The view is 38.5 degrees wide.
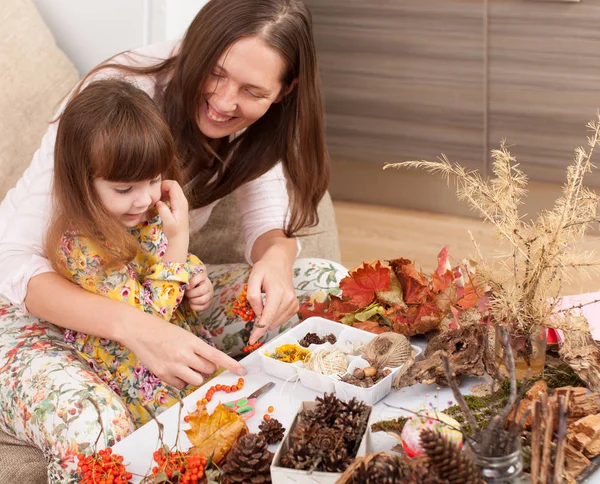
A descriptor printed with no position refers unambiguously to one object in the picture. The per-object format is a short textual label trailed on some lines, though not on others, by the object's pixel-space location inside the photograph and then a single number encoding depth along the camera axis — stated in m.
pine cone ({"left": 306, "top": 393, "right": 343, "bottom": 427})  1.07
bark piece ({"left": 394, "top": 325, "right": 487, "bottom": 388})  1.27
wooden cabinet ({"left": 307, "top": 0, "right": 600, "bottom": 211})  3.03
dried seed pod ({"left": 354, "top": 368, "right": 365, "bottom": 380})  1.27
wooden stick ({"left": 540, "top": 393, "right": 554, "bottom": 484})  0.92
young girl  1.41
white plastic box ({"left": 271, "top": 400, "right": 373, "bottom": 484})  0.99
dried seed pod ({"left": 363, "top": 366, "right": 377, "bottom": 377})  1.27
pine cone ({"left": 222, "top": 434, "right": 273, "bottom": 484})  1.05
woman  1.36
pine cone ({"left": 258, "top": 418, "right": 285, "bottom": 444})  1.14
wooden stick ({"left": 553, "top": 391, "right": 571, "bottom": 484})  0.89
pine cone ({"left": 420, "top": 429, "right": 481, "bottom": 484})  0.86
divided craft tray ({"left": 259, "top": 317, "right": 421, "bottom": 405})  1.25
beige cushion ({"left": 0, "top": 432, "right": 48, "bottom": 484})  1.41
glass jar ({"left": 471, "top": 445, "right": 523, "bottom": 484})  0.95
